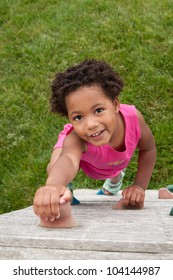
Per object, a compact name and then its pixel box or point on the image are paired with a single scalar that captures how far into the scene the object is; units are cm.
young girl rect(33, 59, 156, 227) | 106
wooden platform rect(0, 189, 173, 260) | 88
